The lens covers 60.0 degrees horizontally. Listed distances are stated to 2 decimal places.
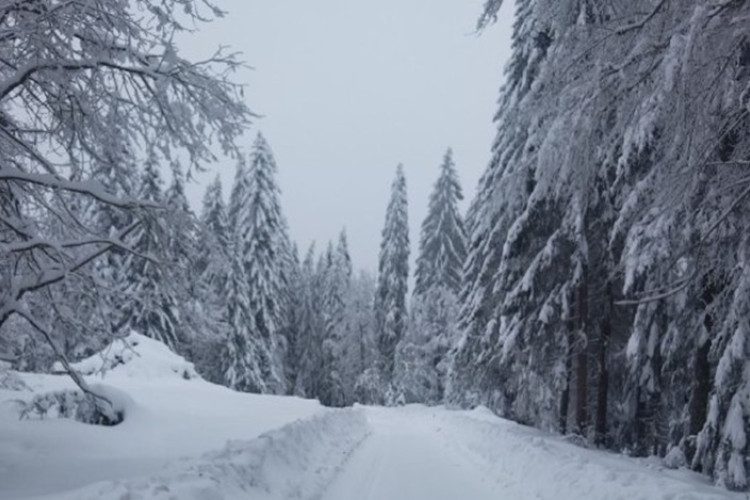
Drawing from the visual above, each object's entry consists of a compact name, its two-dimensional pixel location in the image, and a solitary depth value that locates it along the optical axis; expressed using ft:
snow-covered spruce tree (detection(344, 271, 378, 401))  167.63
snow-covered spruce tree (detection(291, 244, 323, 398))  161.07
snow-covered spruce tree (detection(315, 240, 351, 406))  162.30
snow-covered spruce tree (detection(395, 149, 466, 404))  135.74
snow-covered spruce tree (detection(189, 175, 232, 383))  108.37
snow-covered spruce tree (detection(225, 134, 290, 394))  119.03
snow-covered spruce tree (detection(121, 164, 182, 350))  94.68
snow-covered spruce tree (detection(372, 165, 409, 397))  151.12
